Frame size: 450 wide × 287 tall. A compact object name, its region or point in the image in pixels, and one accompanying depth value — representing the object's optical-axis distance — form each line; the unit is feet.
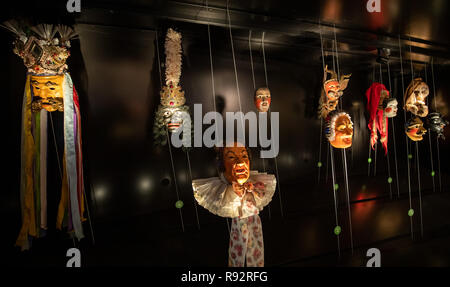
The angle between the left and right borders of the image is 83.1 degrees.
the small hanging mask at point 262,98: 5.88
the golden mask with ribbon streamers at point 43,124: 4.24
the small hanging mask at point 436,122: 6.88
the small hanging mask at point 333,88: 6.41
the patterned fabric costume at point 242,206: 3.85
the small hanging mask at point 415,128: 6.59
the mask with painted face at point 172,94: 5.83
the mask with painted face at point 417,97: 7.02
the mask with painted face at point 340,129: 5.29
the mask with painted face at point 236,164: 3.80
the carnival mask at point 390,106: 7.03
